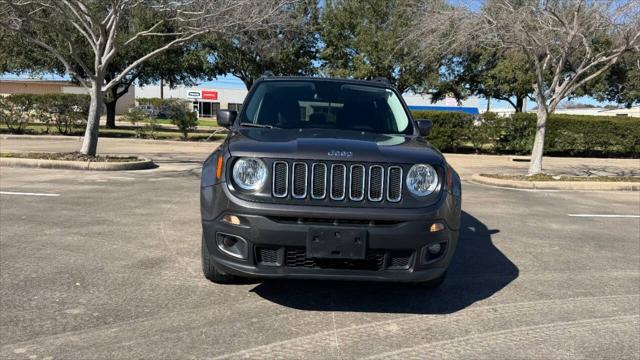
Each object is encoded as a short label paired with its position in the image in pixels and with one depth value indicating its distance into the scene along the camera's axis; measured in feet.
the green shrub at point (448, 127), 67.31
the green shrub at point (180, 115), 75.00
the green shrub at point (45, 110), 70.33
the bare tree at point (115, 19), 40.01
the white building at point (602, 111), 237.12
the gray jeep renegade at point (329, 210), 11.87
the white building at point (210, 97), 242.58
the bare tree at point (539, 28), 38.06
